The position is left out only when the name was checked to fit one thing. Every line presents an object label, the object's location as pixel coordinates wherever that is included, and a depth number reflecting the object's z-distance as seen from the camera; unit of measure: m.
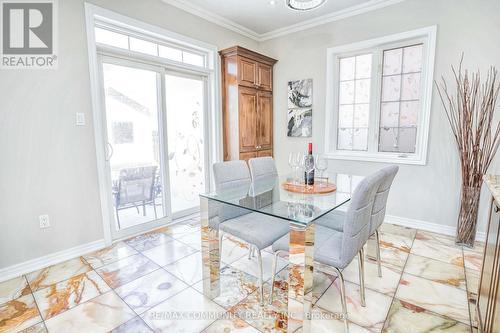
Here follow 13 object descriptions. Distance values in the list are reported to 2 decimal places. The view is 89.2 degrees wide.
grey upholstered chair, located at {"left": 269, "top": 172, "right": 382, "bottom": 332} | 1.35
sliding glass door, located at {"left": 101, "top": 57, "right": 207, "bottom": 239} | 2.78
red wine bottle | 2.07
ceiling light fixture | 1.88
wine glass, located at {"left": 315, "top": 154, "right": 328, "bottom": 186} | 2.23
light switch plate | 2.40
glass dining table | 1.34
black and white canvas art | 3.77
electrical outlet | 2.27
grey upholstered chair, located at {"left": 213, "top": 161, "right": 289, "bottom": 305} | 1.78
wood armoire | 3.53
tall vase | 2.49
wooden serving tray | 1.95
